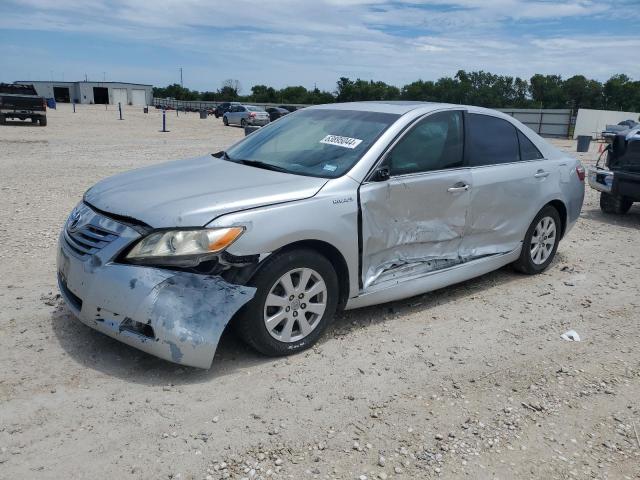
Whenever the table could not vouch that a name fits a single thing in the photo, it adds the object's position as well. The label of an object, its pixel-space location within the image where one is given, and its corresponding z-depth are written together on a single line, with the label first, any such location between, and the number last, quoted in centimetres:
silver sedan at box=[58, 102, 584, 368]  332
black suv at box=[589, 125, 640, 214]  852
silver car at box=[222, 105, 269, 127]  3754
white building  9812
